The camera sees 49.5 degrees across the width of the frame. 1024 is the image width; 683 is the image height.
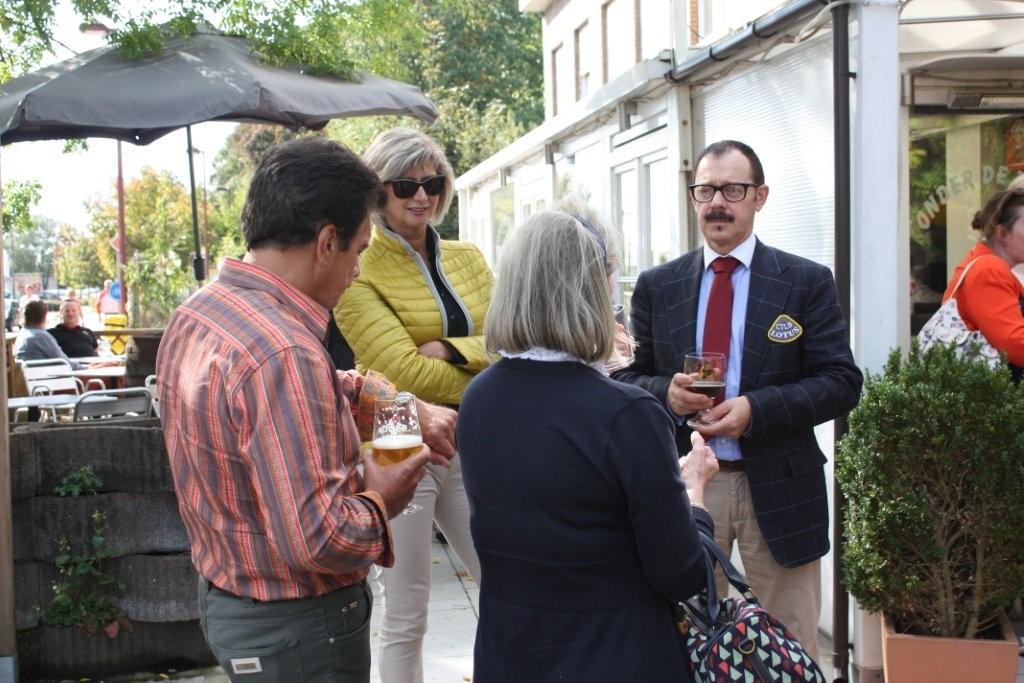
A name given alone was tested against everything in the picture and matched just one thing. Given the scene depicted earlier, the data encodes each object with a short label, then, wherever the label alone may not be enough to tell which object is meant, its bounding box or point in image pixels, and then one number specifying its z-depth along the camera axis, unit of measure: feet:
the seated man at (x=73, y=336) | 40.60
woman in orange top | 15.29
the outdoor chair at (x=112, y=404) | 24.40
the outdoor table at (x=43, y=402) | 28.07
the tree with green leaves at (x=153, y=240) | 73.56
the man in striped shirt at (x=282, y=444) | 6.53
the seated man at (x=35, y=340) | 34.78
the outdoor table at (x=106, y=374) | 33.83
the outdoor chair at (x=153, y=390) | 26.84
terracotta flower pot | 12.87
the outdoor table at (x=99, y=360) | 37.81
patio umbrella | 22.49
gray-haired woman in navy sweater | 7.16
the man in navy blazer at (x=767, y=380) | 11.14
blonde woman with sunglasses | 11.47
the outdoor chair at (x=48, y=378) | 32.53
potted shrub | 12.38
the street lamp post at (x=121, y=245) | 75.56
